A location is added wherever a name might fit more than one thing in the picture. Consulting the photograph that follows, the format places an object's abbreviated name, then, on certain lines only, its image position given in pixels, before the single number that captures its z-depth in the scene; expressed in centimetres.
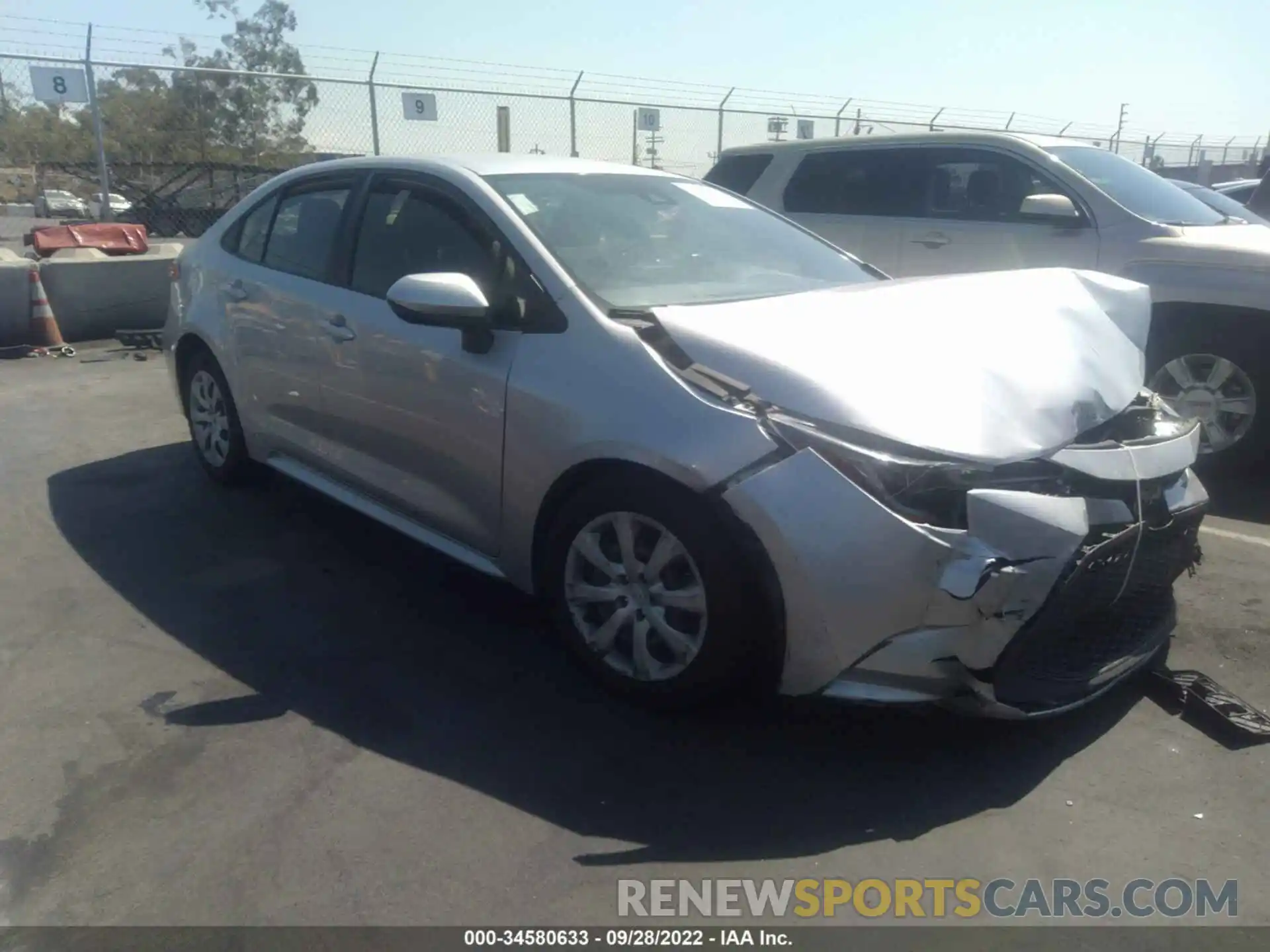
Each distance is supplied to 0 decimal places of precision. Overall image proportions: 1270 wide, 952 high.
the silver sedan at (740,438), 274
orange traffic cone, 911
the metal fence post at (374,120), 1484
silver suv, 559
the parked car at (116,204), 1617
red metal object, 1093
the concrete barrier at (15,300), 902
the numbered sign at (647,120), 1705
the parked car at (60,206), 1889
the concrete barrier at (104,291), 943
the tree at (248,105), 1723
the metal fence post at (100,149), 1328
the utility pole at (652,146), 1727
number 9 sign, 1511
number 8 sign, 1323
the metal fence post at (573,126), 1630
